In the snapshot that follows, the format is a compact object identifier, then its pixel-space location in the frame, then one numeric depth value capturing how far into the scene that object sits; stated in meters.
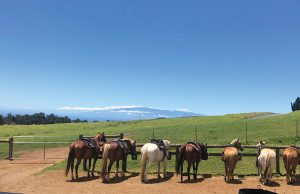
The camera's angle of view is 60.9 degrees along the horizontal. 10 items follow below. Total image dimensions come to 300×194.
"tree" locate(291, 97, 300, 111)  66.99
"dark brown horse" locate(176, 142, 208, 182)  12.12
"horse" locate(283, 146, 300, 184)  11.40
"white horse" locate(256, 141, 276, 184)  11.27
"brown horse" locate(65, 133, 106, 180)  12.65
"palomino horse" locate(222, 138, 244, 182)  11.71
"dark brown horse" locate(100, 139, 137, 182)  12.20
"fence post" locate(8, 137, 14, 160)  18.11
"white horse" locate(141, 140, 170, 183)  12.01
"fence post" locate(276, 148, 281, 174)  13.01
